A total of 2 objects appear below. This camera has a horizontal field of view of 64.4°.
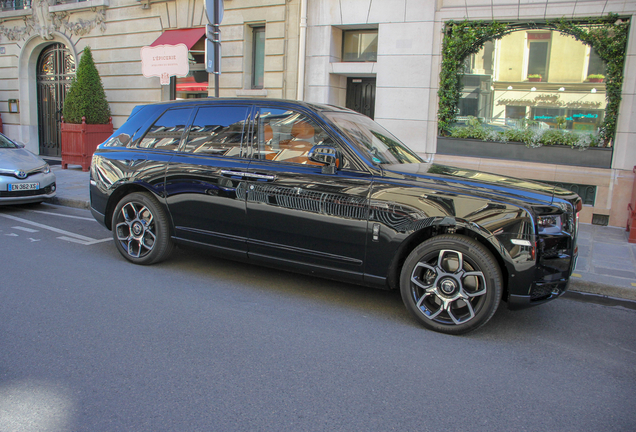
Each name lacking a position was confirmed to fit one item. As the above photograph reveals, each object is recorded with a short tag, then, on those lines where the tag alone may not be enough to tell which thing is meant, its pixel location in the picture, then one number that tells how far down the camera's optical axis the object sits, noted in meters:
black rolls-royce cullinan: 3.86
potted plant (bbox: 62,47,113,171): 13.47
